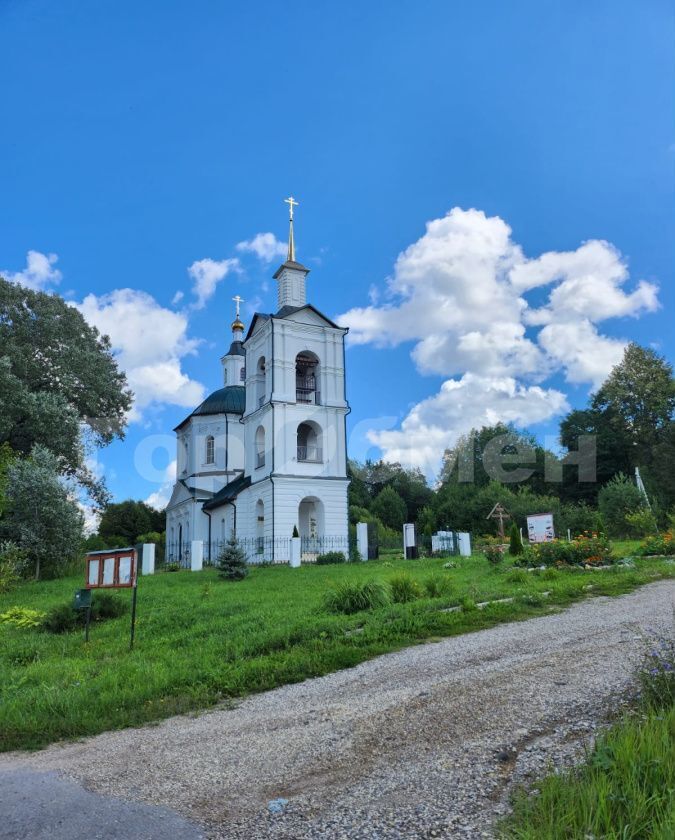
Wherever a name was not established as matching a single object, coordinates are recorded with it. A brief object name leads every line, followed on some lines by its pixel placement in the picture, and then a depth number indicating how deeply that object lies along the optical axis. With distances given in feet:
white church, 87.30
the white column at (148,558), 70.85
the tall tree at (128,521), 153.69
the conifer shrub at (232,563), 57.52
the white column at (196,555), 70.59
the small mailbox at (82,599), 30.42
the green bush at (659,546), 51.29
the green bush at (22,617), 34.99
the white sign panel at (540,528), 63.72
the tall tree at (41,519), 68.23
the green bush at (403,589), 34.86
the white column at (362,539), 80.72
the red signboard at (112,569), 29.27
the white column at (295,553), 71.46
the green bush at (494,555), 53.62
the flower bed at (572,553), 46.29
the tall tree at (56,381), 82.64
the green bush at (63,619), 34.04
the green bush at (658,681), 14.30
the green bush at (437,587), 35.99
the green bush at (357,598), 32.86
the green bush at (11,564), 56.00
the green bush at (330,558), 77.00
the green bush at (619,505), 84.69
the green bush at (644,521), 73.36
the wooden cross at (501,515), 85.62
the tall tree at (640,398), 139.64
